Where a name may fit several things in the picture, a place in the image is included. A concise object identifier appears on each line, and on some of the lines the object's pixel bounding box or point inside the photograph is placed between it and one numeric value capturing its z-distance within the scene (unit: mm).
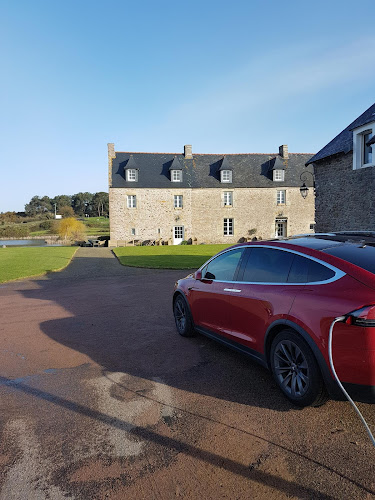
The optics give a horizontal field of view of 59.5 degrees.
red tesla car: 2799
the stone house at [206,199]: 38656
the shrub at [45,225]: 72375
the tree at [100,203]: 119438
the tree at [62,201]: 132375
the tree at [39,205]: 133375
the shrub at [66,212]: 101388
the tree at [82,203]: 129038
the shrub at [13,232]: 59531
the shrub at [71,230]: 44938
